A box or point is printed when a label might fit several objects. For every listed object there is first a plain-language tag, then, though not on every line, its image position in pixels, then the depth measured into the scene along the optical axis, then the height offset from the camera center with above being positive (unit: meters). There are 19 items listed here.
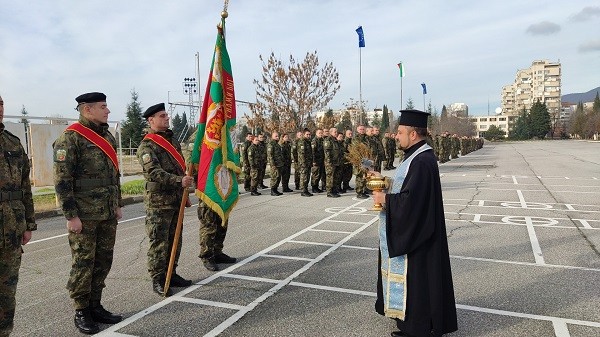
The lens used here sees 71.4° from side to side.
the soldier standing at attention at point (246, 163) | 13.79 -0.76
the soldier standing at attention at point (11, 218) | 3.06 -0.54
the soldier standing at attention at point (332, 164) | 12.30 -0.78
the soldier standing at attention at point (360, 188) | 11.70 -1.49
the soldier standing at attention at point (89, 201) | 3.72 -0.51
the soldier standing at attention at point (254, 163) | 13.27 -0.76
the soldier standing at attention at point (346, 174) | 13.24 -1.21
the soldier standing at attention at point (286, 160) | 13.92 -0.73
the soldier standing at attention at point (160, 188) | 4.54 -0.51
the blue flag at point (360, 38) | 28.63 +6.76
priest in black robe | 3.32 -0.89
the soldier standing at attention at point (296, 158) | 13.48 -0.66
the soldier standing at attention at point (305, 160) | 12.76 -0.68
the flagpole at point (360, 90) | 29.76 +3.29
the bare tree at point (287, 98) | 25.48 +2.47
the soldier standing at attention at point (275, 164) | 13.21 -0.79
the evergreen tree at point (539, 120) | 101.56 +2.57
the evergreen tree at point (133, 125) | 43.11 +1.99
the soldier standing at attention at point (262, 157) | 13.70 -0.58
